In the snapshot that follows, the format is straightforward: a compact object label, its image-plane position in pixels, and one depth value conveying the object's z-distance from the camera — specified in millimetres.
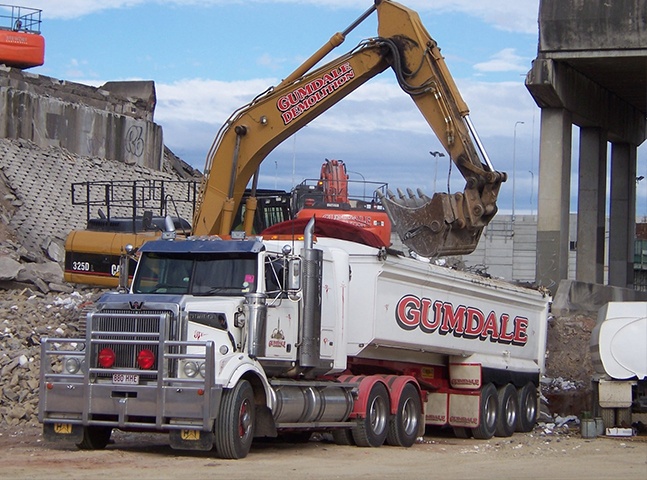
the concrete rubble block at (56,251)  35500
